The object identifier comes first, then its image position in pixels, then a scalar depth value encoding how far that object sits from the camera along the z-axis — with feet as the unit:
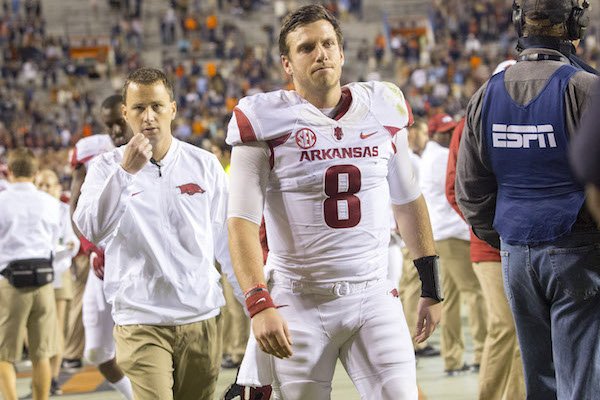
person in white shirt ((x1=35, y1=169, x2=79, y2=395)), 55.93
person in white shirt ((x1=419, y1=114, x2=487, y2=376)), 51.29
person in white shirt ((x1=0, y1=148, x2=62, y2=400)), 44.62
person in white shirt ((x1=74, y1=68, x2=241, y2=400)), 28.86
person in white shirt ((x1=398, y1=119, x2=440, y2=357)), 57.52
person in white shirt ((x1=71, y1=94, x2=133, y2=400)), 39.93
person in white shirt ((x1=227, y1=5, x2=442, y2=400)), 23.67
